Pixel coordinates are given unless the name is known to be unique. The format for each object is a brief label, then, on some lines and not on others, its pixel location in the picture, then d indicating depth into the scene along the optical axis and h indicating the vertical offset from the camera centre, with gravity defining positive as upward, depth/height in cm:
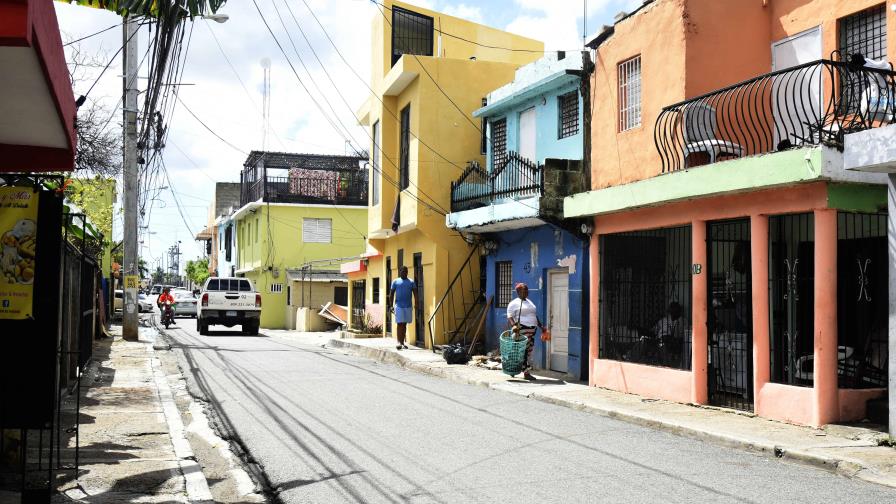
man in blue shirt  2238 -7
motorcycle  3662 -77
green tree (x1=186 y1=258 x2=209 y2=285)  8000 +248
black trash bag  1892 -126
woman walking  1562 -40
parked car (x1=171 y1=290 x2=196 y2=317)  5069 -60
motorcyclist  3697 -10
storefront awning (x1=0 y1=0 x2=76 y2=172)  478 +146
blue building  1623 +189
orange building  1037 +113
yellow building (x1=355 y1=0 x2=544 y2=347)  2256 +445
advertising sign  657 +35
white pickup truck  3116 -33
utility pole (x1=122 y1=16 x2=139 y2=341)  2331 +301
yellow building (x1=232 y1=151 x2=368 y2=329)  4319 +389
